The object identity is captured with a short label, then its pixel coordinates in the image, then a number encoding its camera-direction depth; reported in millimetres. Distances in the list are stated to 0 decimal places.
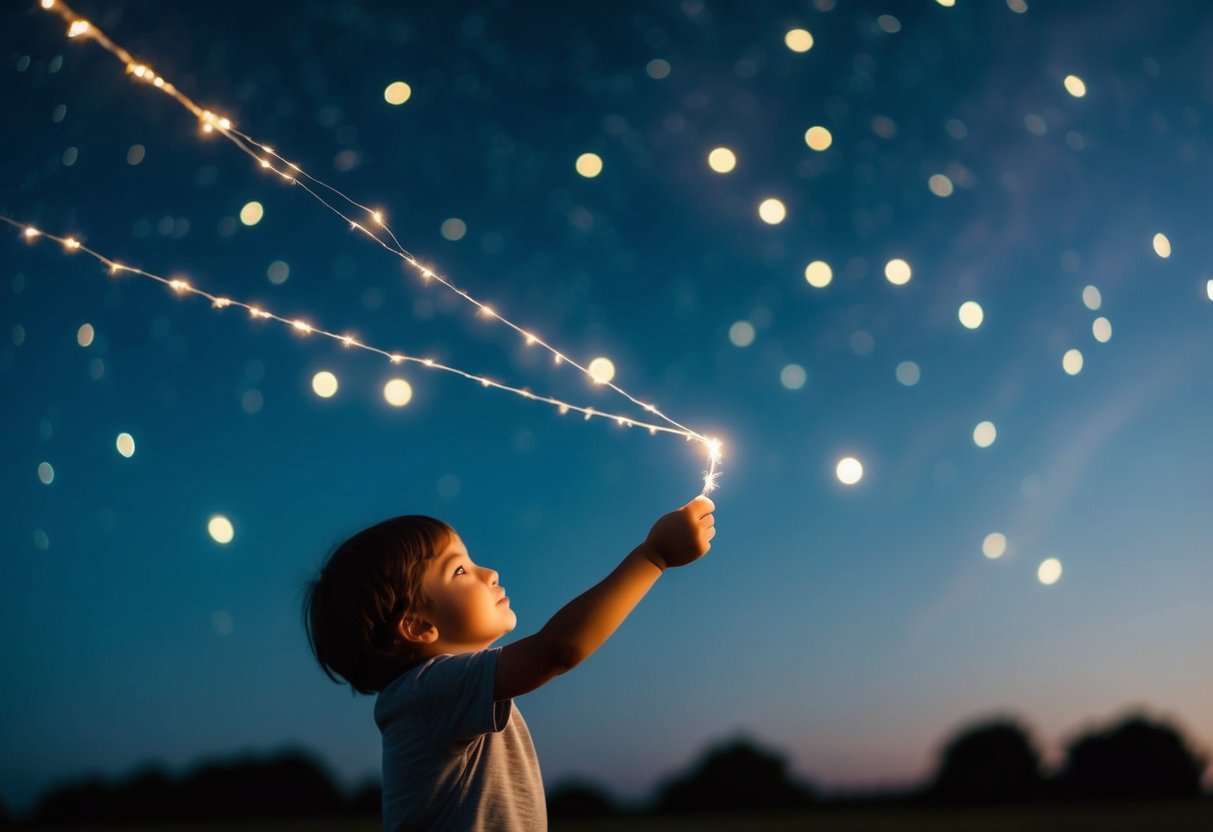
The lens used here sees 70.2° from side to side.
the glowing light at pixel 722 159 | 1838
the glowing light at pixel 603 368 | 1643
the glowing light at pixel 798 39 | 1863
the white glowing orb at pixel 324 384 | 1811
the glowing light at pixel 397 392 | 1654
